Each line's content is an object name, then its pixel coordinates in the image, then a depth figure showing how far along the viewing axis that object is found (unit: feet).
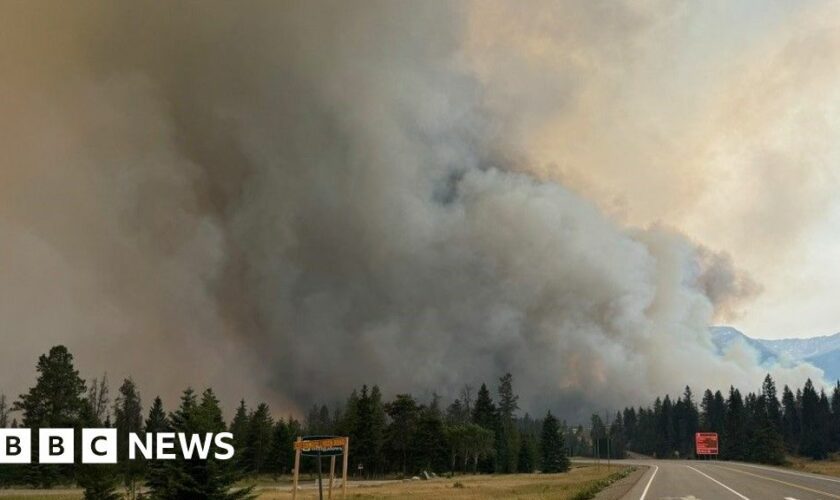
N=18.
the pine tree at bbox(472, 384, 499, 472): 509.35
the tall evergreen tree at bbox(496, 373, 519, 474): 482.28
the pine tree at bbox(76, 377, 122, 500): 131.44
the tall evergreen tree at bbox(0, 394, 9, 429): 596.33
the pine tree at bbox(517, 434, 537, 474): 495.41
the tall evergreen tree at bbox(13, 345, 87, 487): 293.23
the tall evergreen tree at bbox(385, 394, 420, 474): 412.98
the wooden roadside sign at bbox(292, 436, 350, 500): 101.24
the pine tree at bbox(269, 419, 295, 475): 401.49
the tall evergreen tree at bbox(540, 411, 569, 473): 452.35
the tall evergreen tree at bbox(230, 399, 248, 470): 415.23
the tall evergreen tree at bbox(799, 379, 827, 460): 644.27
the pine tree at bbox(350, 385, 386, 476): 391.86
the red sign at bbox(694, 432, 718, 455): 536.42
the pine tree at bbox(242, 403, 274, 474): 414.21
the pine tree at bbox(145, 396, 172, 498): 102.25
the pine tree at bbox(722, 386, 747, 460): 610.65
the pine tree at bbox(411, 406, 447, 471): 411.75
